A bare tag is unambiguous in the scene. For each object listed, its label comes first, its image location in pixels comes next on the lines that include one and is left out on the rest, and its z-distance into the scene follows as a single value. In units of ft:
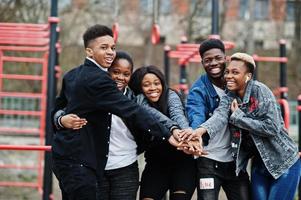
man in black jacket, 16.62
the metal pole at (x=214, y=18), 32.30
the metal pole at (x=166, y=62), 38.42
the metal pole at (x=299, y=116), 29.27
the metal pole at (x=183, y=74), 37.02
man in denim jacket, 18.48
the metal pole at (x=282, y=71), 36.09
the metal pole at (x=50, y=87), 29.98
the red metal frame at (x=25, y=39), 32.39
